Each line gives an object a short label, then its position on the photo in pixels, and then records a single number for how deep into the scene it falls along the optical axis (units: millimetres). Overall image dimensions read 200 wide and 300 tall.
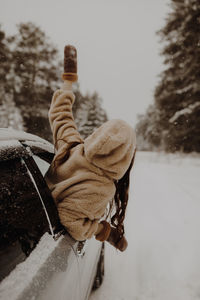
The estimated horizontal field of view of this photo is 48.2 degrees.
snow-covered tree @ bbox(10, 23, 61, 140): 20781
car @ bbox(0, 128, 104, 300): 965
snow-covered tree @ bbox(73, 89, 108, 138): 33125
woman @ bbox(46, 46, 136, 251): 1334
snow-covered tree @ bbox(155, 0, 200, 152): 15844
